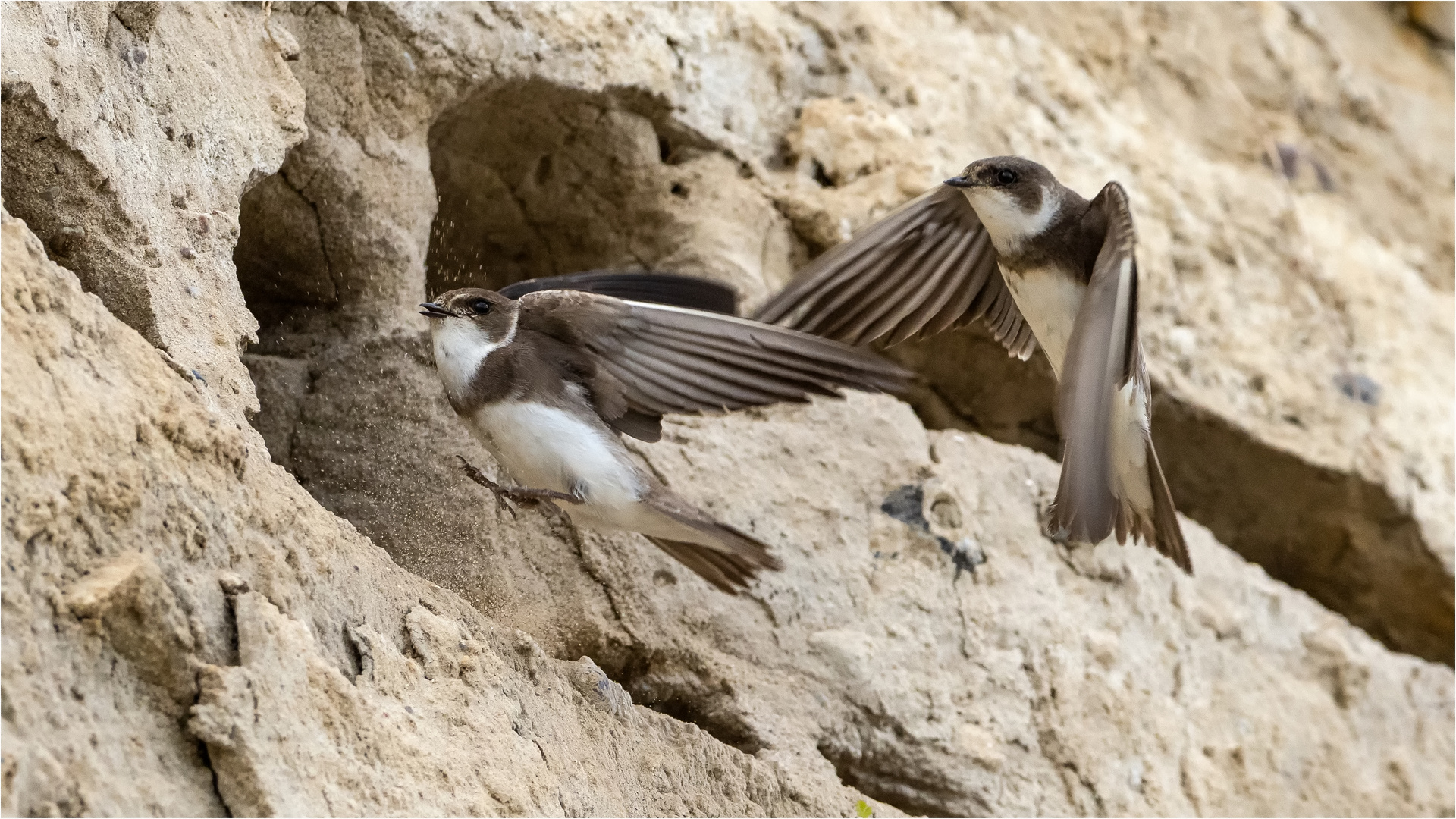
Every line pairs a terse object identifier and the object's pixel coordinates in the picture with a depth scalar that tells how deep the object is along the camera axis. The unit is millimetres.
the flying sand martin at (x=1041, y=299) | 6105
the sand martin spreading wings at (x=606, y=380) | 6203
